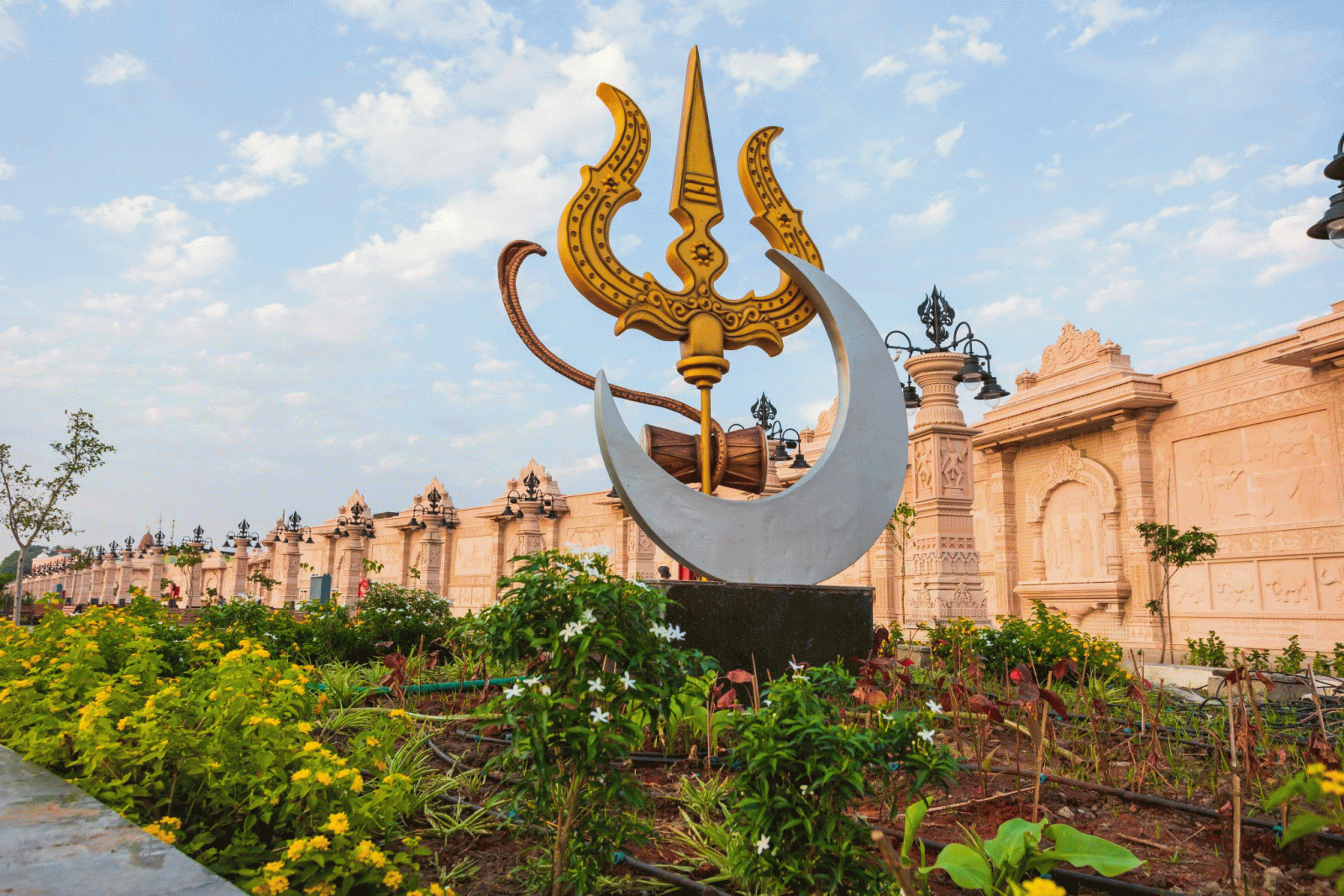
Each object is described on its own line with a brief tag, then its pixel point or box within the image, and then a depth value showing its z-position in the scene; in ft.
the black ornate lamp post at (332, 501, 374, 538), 100.80
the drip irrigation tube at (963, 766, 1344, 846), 9.05
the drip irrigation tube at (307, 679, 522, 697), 16.86
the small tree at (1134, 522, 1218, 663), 33.63
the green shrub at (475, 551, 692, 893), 7.20
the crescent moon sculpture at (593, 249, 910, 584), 15.52
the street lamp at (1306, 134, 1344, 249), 19.67
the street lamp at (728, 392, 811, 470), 48.98
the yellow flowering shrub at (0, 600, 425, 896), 7.22
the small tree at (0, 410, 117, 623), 64.03
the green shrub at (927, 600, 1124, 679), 22.11
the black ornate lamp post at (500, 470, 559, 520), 71.58
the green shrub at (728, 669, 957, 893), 6.61
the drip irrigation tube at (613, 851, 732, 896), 7.39
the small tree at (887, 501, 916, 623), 33.73
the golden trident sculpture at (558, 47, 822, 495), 17.08
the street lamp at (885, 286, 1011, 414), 33.68
